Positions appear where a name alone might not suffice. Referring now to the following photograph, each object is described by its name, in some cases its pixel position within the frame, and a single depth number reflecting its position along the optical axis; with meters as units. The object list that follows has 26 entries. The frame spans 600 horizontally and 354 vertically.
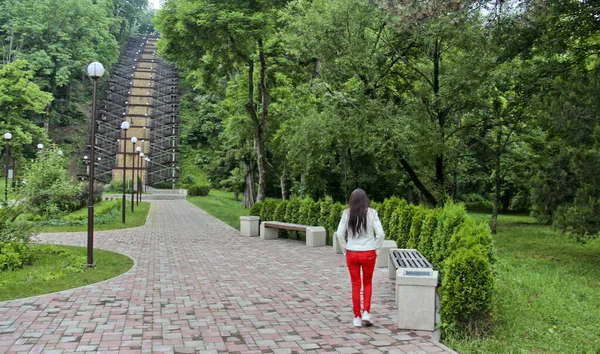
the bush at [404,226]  10.42
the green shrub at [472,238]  5.89
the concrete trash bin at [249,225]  16.34
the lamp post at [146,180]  58.67
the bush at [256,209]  17.64
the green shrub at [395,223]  10.87
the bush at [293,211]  15.78
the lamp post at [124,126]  20.66
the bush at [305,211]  15.20
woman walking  5.59
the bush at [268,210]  17.02
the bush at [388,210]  11.59
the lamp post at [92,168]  9.53
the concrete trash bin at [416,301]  5.51
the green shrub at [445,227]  7.40
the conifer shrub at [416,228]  9.41
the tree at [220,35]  16.64
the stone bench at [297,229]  13.46
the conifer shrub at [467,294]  5.36
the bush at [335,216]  13.95
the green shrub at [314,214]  14.87
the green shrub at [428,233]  8.40
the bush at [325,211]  14.45
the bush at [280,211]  16.41
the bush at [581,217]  9.66
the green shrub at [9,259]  8.90
